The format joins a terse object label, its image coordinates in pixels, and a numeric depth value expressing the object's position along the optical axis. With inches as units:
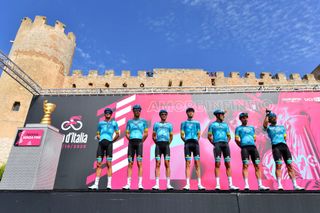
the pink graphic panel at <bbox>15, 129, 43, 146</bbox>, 210.1
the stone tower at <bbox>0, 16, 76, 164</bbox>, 611.2
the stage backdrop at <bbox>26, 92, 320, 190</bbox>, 319.3
